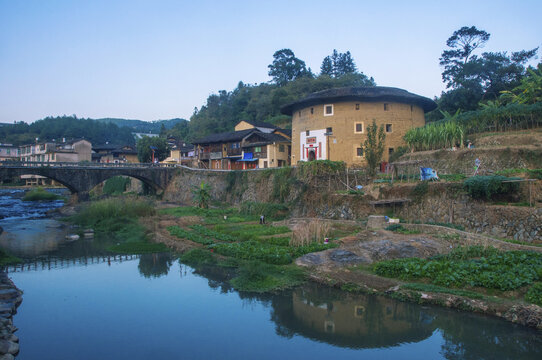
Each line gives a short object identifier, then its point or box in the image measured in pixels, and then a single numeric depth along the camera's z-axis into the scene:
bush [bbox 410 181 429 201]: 23.50
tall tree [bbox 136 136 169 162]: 68.88
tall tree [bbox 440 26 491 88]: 49.03
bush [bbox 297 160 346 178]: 30.09
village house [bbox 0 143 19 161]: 93.25
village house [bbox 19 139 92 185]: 80.44
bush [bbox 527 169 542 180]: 20.19
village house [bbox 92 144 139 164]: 84.56
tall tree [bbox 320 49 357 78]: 85.50
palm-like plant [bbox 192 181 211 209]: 39.50
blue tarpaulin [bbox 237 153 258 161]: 52.19
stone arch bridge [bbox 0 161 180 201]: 43.50
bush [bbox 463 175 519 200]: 20.16
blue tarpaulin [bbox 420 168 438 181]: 24.03
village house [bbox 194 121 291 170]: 50.25
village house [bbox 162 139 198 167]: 65.19
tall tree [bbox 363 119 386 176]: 28.70
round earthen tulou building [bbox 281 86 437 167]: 38.44
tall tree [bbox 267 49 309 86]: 88.19
